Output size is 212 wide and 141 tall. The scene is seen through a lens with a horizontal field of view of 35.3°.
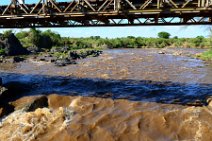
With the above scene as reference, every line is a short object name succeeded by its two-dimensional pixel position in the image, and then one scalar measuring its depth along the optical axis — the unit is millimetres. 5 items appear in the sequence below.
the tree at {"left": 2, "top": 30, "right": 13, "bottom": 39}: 71250
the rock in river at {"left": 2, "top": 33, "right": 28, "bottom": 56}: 67875
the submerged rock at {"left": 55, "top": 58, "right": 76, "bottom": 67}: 44531
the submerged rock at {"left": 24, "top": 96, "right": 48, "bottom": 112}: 21344
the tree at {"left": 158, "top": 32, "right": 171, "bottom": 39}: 130512
